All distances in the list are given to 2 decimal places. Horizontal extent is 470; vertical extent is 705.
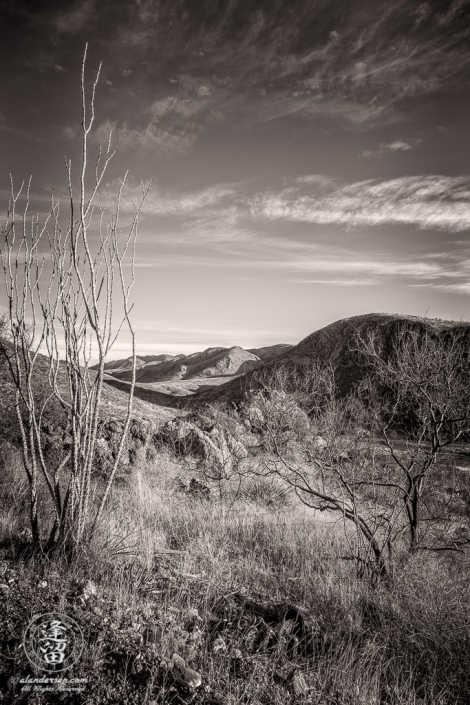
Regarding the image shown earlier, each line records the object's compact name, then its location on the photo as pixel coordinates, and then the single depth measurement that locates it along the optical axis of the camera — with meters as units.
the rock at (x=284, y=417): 10.42
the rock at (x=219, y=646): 1.85
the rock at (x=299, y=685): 1.64
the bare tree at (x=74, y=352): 2.43
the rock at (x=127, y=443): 6.68
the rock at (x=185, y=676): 1.50
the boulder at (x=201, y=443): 8.62
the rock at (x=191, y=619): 2.09
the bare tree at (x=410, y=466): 4.05
